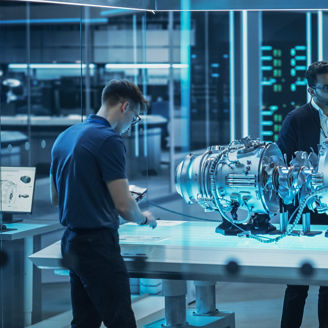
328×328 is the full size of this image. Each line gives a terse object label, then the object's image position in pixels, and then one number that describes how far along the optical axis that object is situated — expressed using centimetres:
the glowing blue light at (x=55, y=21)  1155
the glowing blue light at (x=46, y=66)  1055
